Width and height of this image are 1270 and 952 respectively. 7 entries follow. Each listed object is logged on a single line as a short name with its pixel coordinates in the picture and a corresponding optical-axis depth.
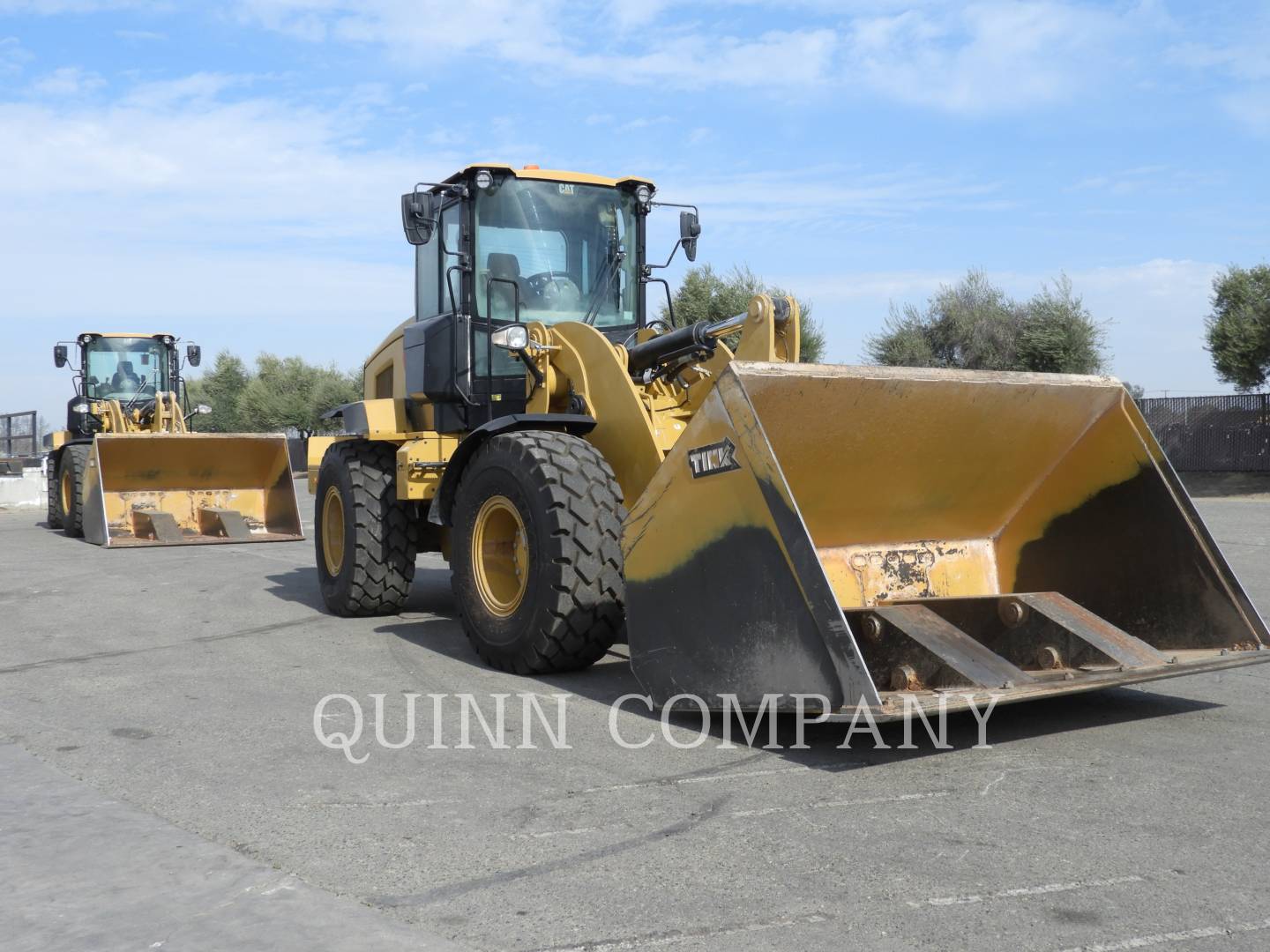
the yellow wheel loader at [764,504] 4.75
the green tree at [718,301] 33.72
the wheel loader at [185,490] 14.00
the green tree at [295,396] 50.97
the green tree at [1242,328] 29.97
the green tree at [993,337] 34.09
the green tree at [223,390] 54.59
